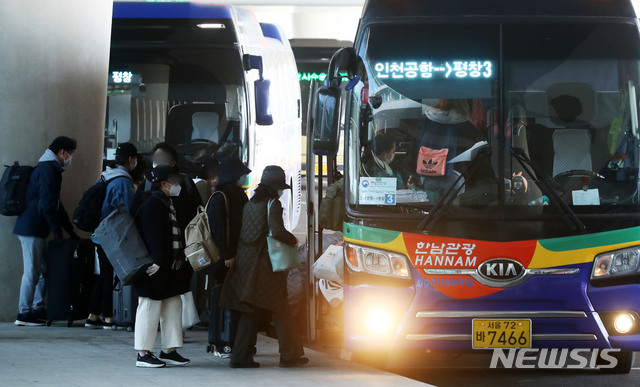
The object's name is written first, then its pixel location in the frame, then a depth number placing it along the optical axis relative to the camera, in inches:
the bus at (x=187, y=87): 1107.3
